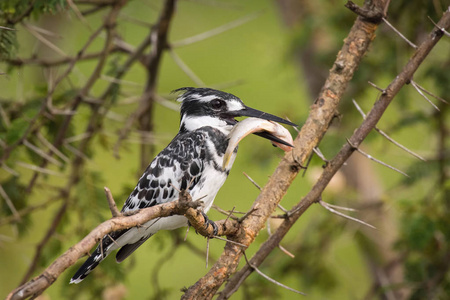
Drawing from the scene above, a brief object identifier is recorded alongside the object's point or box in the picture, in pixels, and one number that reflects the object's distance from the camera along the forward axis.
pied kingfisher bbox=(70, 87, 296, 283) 5.64
